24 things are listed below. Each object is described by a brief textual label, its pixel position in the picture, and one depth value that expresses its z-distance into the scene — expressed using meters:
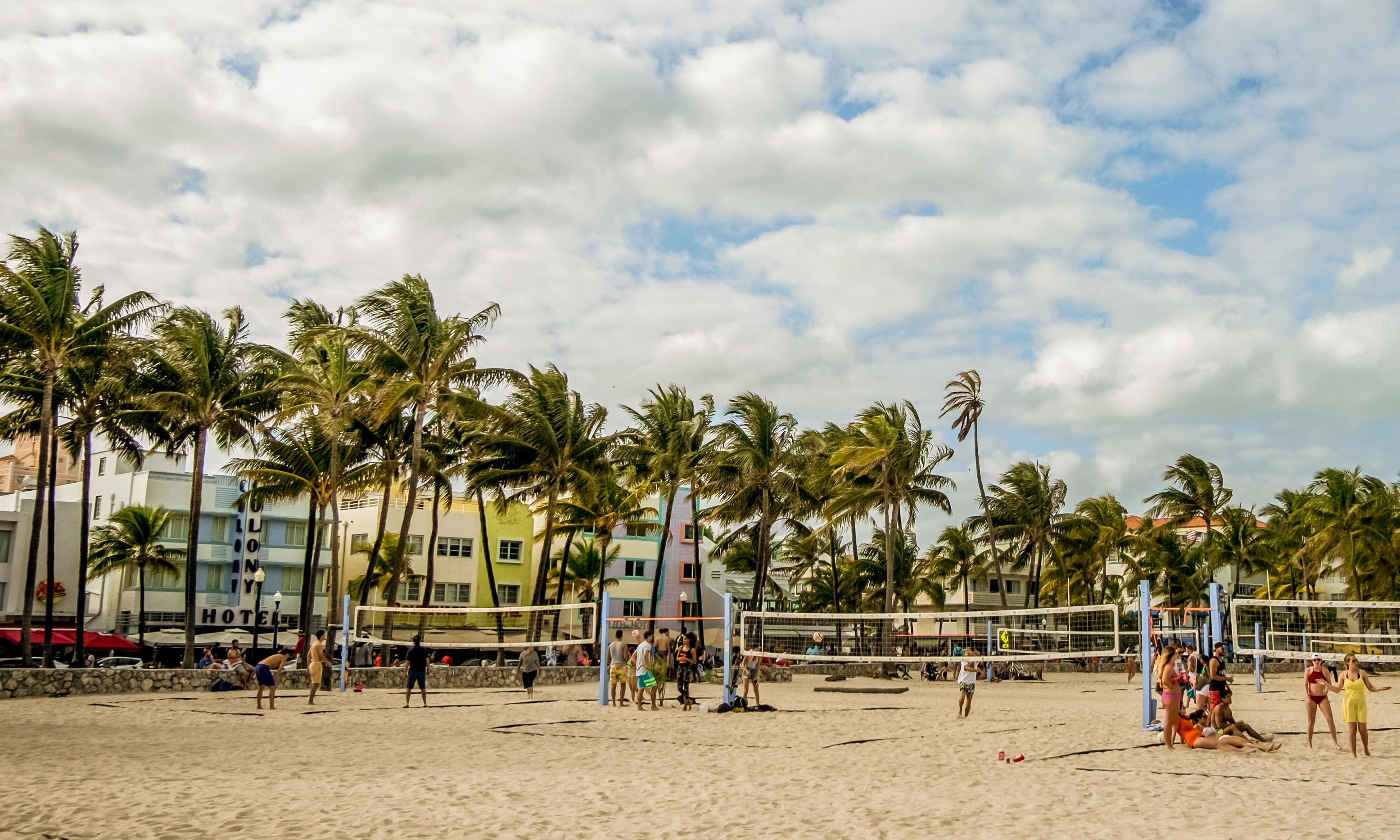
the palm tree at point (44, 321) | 27.86
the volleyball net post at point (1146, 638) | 15.45
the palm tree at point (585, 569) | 57.47
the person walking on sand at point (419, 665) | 21.98
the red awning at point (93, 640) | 40.56
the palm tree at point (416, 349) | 32.72
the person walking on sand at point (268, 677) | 21.48
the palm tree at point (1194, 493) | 55.16
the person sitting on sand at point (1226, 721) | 14.70
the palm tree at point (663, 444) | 40.78
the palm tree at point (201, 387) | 31.20
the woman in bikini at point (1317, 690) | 14.45
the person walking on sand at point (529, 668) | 24.58
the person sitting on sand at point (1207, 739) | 14.24
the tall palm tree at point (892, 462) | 40.28
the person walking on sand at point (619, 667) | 22.11
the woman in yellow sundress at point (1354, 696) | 13.49
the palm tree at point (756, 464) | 40.72
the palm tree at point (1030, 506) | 51.34
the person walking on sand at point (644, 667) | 21.61
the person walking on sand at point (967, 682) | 19.19
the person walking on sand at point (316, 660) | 22.28
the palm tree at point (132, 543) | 47.69
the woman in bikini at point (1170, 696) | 14.57
